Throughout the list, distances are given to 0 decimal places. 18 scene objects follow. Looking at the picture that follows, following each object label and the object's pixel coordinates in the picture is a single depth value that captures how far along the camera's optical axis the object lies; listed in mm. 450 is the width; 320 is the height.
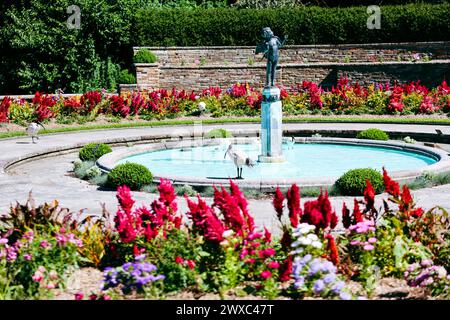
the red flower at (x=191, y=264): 7291
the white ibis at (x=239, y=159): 14062
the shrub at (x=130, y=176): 13555
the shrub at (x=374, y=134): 19672
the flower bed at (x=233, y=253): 7160
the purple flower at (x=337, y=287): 6777
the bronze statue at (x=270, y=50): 15898
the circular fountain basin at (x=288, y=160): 13555
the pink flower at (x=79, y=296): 6758
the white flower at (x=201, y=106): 25828
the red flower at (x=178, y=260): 7281
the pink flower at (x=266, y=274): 7000
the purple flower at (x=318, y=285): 6816
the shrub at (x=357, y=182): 12672
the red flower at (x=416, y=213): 8383
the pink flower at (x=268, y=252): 7383
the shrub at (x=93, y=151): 17438
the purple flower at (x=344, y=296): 6684
